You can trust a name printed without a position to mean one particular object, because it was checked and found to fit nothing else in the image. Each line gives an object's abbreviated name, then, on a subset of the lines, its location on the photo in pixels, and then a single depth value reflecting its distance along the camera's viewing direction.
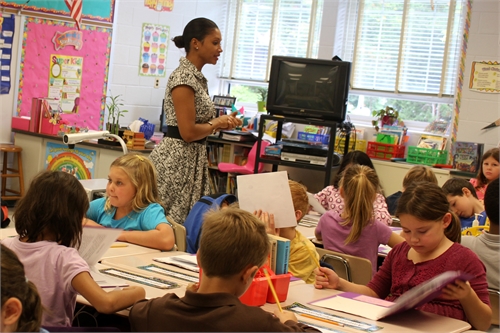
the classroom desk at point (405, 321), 2.00
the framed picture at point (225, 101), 7.40
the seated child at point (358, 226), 3.23
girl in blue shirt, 2.95
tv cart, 6.08
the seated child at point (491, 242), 2.71
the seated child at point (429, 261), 2.22
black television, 6.09
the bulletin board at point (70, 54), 6.27
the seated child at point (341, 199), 3.90
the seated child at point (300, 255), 2.72
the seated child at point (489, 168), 4.57
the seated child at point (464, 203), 3.95
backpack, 3.19
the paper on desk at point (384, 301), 1.77
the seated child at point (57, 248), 1.91
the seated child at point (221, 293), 1.64
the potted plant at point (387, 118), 6.64
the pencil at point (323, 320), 1.99
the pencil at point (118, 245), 2.79
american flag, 6.21
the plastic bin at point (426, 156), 6.25
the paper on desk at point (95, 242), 2.12
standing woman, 3.41
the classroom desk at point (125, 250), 2.63
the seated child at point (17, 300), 1.37
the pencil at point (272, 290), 2.02
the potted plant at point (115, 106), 6.80
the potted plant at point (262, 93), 7.62
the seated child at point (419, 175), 4.21
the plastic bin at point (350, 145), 6.68
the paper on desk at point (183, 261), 2.50
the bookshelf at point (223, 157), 6.89
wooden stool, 6.00
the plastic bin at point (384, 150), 6.43
